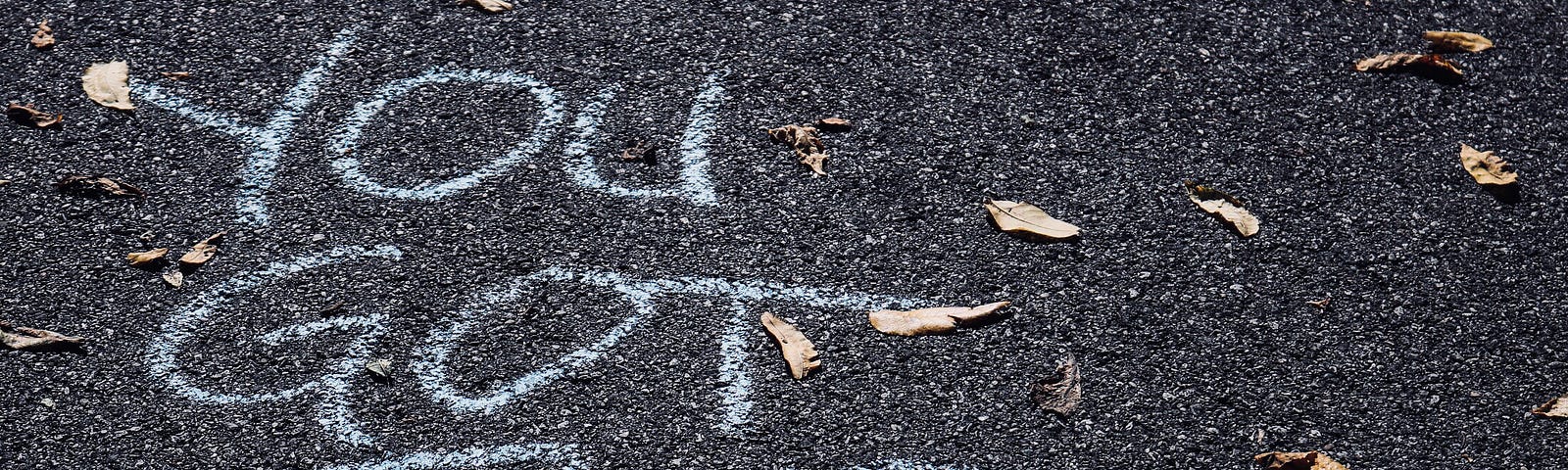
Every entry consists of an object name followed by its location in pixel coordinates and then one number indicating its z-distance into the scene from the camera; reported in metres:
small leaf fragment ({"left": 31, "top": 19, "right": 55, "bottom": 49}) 2.89
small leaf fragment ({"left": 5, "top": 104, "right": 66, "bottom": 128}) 2.71
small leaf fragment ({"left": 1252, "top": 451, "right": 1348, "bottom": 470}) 2.25
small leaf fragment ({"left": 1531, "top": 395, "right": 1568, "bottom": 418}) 2.35
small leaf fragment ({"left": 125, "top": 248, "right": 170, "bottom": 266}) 2.45
